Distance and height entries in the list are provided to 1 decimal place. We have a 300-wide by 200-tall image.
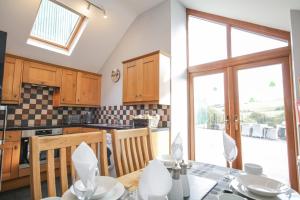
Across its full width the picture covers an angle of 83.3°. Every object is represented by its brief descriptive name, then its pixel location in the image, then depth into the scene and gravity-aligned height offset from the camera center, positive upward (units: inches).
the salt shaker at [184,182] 30.5 -12.6
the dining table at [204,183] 30.3 -15.4
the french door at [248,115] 78.6 -1.3
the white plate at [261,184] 31.5 -14.5
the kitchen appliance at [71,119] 138.0 -4.8
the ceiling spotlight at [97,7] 105.6 +68.7
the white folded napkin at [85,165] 26.5 -8.4
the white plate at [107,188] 28.7 -13.8
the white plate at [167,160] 44.4 -13.1
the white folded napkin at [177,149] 41.8 -9.1
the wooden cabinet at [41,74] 111.0 +27.2
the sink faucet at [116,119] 130.7 -4.8
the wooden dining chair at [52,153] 32.2 -8.8
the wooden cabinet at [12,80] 101.0 +20.4
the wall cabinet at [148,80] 96.4 +20.2
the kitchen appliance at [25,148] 100.0 -20.7
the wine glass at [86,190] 25.6 -11.7
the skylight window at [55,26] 111.0 +61.7
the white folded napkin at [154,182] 21.9 -9.4
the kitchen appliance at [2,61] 85.6 +27.1
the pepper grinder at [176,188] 27.6 -12.4
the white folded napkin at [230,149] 42.1 -9.3
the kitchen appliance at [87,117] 145.9 -3.4
